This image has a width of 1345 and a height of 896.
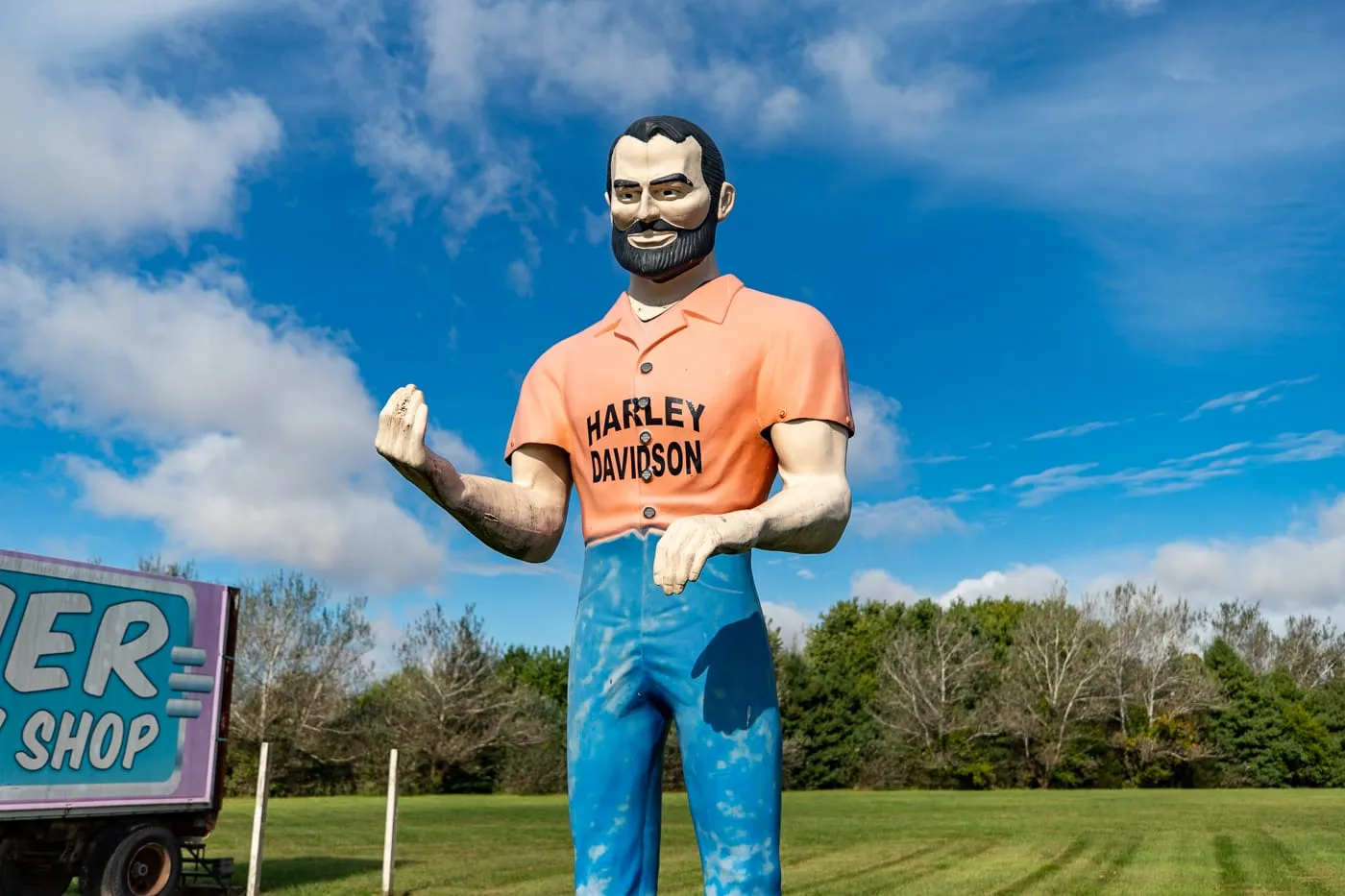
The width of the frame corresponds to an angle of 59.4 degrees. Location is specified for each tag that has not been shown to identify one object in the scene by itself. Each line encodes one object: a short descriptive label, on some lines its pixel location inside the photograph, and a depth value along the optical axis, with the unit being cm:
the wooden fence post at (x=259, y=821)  955
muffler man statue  308
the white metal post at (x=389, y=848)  1082
